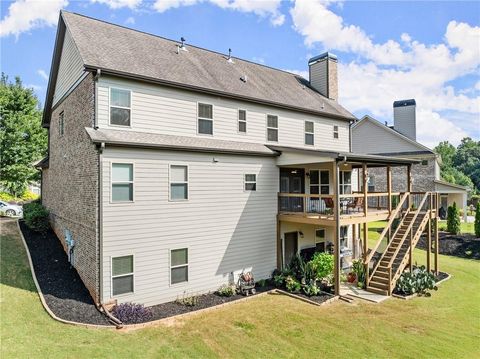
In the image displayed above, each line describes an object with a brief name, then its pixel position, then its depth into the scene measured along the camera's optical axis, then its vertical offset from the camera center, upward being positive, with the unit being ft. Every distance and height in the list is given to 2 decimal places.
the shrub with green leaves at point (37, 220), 54.90 -5.94
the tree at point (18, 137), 91.20 +15.36
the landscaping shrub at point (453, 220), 74.33 -8.42
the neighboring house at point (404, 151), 97.66 +11.35
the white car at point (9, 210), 76.33 -5.66
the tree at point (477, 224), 69.31 -8.64
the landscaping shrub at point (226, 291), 39.58 -13.51
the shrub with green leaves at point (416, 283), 42.27 -13.56
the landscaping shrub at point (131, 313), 31.01 -12.95
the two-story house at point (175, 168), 34.14 +2.42
